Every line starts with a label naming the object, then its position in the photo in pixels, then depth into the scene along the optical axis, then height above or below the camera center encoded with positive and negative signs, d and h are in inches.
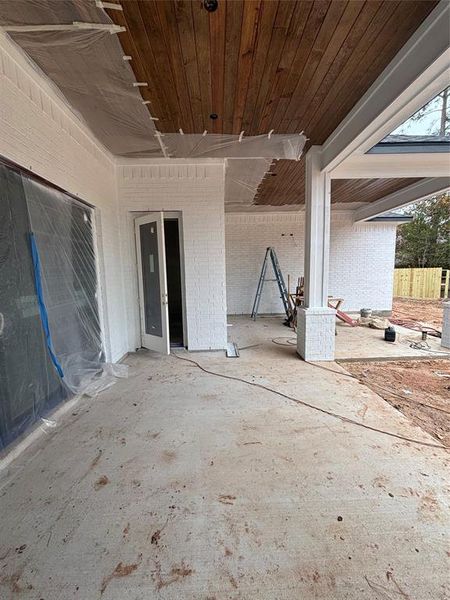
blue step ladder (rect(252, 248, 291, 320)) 272.4 -16.6
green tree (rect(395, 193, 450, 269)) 577.9 +59.2
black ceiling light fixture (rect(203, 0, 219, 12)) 67.0 +65.9
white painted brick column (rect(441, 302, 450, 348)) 180.1 -44.6
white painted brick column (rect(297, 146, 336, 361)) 150.1 -3.9
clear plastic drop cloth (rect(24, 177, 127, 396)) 95.8 -6.4
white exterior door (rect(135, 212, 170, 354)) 158.4 -9.0
